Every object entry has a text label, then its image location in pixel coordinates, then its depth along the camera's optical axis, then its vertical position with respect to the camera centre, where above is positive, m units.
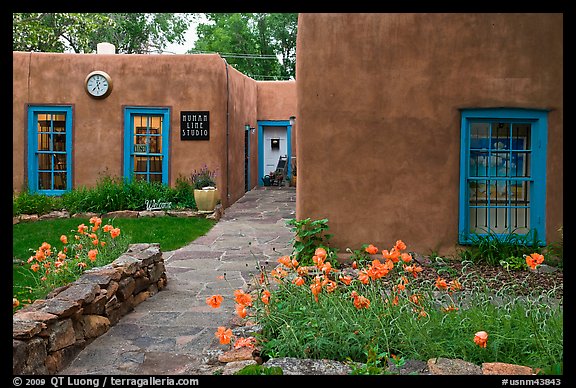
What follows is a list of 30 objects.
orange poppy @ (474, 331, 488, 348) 3.09 -0.86
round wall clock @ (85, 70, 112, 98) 13.04 +1.98
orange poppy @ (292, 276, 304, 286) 3.84 -0.71
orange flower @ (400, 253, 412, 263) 3.85 -0.55
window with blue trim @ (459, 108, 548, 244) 7.21 +0.05
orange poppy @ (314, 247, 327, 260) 3.86 -0.53
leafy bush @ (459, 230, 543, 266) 7.02 -0.87
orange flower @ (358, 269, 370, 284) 3.67 -0.65
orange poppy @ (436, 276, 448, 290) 3.71 -0.69
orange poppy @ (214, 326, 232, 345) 3.49 -0.98
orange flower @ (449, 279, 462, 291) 3.93 -0.74
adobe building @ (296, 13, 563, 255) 7.15 +0.73
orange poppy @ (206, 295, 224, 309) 3.60 -0.79
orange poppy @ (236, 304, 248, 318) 3.65 -0.86
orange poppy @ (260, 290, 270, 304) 4.01 -0.87
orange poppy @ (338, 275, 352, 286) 3.71 -0.67
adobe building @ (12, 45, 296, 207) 13.06 +1.26
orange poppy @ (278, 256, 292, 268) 4.12 -0.63
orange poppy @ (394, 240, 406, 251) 3.87 -0.48
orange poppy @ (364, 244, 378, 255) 3.99 -0.52
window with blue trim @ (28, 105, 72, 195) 13.09 +0.51
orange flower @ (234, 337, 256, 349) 3.57 -1.06
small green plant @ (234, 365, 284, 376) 3.26 -1.12
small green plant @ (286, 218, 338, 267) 7.12 -0.78
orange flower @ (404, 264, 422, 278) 3.90 -0.64
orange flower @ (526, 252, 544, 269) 3.49 -0.51
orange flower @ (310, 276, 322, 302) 3.73 -0.73
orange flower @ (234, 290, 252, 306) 3.62 -0.78
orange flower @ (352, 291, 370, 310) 3.66 -0.80
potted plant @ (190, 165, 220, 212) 12.05 -0.33
